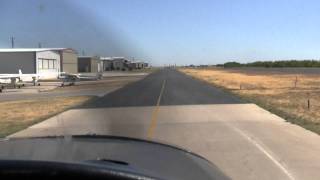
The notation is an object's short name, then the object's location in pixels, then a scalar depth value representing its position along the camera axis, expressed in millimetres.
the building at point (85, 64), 64575
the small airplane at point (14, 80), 26954
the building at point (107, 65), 82077
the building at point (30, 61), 37707
